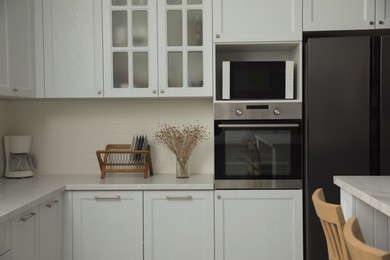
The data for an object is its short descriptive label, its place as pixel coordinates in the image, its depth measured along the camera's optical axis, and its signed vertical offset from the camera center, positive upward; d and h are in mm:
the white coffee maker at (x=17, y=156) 2969 -277
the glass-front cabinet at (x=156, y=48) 2850 +482
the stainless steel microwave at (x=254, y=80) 2750 +248
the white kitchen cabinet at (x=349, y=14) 2709 +675
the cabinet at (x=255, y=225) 2701 -708
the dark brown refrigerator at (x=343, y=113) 2562 +24
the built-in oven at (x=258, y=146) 2725 -192
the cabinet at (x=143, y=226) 2682 -705
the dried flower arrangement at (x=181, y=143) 2939 -182
